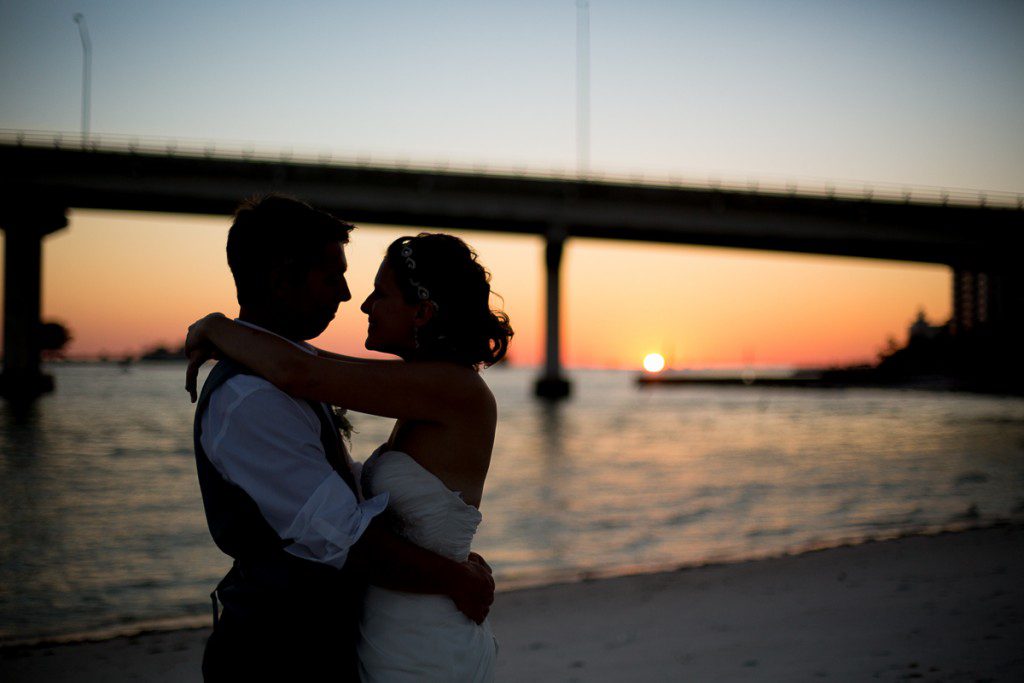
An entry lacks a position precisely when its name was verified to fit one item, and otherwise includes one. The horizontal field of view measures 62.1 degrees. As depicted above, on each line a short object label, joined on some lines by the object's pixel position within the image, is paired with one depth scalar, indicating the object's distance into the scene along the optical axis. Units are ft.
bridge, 152.66
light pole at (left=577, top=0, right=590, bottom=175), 218.38
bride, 7.81
